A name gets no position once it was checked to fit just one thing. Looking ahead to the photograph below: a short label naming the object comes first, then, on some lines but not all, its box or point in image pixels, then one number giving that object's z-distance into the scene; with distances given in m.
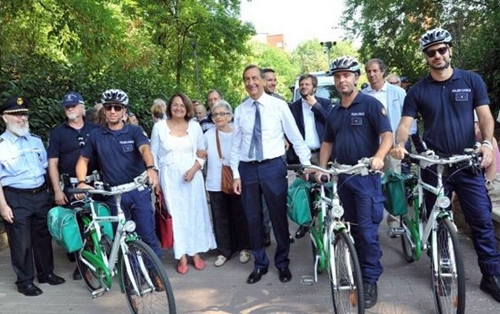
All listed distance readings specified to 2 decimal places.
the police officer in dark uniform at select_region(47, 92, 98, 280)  4.85
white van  11.04
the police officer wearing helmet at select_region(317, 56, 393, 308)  3.83
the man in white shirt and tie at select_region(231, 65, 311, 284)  4.47
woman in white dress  5.04
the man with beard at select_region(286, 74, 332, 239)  5.55
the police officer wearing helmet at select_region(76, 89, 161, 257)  4.35
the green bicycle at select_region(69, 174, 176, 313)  3.63
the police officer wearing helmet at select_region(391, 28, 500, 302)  3.70
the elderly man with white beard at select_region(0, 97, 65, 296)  4.56
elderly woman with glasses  5.27
